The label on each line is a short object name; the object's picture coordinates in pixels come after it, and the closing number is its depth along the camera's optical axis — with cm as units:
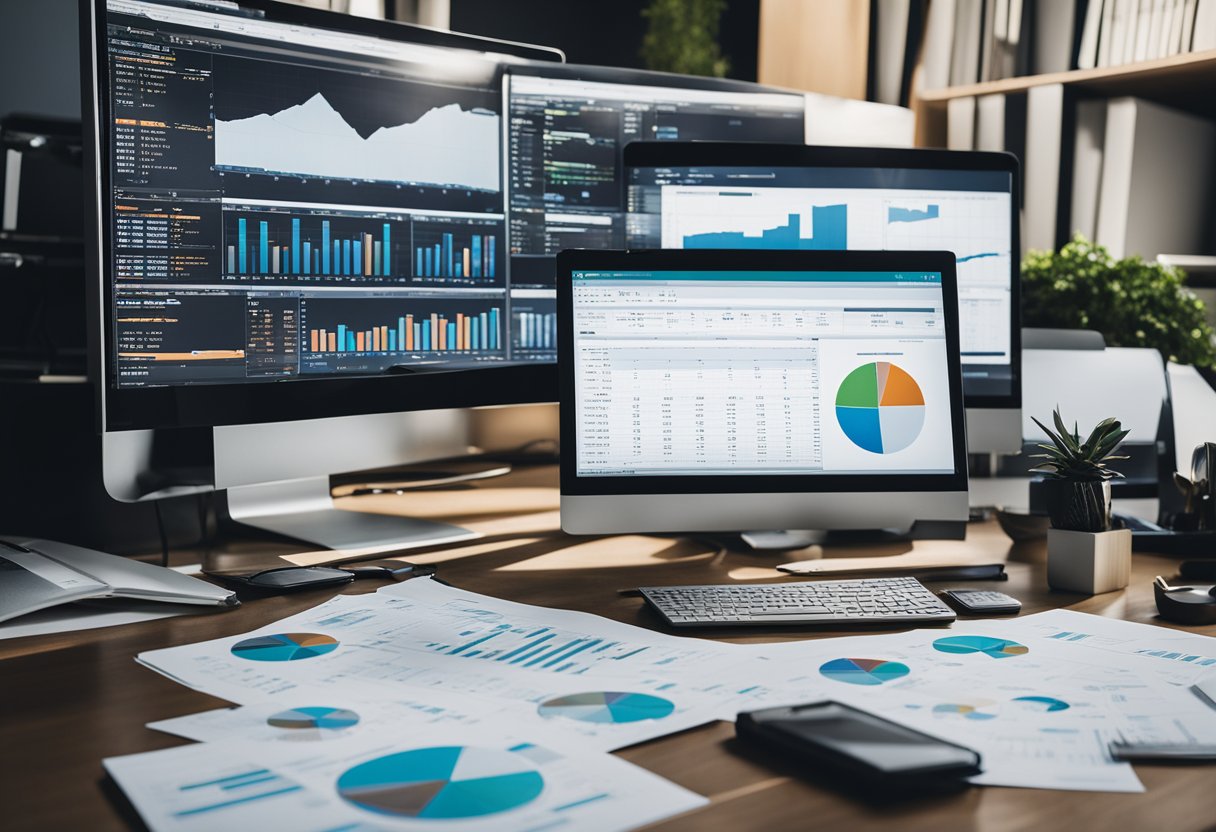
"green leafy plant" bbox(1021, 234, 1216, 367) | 158
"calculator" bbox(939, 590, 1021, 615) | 96
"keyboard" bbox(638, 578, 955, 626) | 90
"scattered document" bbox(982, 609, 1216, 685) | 79
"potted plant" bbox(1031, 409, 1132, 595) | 105
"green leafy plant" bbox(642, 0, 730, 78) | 241
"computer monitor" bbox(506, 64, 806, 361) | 137
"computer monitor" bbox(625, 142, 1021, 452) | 132
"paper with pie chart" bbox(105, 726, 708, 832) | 54
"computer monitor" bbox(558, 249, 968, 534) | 114
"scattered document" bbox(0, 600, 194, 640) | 88
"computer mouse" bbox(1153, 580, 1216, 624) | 93
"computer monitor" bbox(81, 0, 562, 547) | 105
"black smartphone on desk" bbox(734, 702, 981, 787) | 58
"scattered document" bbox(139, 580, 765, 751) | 69
